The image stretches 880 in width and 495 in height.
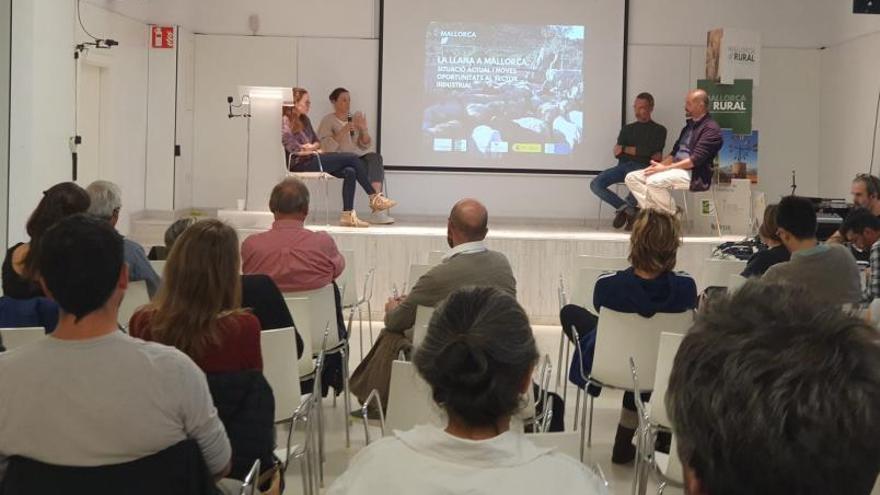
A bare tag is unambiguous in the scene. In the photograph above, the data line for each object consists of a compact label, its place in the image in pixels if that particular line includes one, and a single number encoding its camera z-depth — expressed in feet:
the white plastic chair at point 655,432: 10.61
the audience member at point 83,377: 7.39
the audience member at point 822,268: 16.05
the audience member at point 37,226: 13.11
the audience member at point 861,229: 22.17
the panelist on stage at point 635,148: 36.35
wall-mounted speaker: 28.48
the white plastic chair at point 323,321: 16.78
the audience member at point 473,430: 6.00
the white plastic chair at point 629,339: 15.01
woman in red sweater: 9.95
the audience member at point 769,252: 18.11
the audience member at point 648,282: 15.40
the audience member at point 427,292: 15.15
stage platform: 30.30
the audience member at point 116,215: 15.93
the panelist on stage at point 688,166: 33.27
